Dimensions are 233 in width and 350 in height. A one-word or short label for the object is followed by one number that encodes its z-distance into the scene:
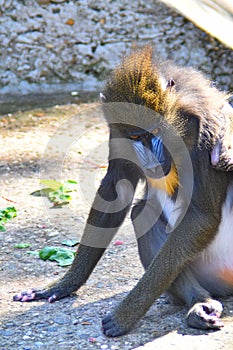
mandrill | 6.98
